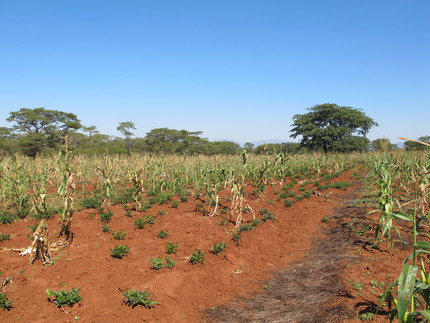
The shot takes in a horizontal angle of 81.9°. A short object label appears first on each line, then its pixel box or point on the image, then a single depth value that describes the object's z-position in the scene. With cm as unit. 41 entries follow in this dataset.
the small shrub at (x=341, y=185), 1267
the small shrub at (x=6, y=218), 692
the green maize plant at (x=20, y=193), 770
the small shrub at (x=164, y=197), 951
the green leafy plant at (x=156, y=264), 506
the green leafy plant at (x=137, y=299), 386
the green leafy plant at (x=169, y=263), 519
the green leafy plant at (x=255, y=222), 760
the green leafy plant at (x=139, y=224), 705
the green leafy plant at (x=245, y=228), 719
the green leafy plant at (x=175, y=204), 902
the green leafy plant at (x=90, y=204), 854
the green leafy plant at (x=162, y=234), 654
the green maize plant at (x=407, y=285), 194
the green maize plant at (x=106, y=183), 802
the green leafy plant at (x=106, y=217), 729
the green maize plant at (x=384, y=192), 516
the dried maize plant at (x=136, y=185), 835
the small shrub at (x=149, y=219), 745
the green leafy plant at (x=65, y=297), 365
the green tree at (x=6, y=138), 2970
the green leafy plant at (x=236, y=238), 650
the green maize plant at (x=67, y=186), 547
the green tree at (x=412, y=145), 3043
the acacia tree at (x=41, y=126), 2911
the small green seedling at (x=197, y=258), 542
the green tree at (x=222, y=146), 5576
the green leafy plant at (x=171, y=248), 579
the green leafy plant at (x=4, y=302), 348
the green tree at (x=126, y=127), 5248
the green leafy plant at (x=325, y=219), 841
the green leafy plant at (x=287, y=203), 984
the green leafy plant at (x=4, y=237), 575
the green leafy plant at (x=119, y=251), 532
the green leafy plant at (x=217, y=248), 590
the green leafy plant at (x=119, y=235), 623
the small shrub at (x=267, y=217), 823
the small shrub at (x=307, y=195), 1087
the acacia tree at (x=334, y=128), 3275
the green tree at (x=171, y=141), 4250
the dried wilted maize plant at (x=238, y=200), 756
